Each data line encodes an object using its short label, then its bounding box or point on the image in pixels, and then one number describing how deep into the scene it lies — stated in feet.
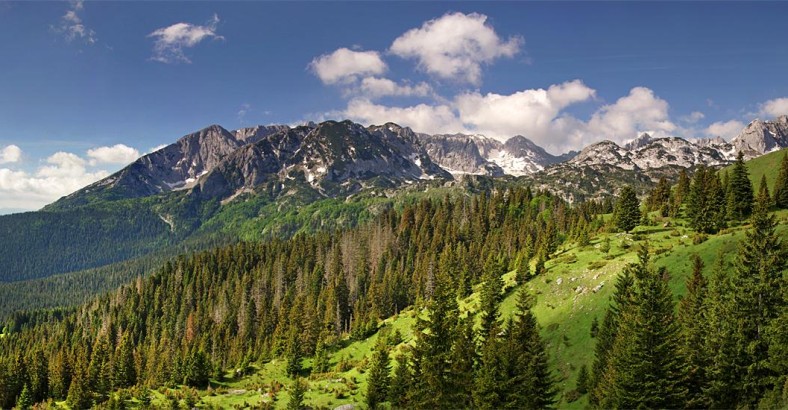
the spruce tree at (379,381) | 201.77
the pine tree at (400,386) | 169.68
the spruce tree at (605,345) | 143.84
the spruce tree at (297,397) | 203.87
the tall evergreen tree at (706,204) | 265.75
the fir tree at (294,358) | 329.52
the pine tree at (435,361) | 143.02
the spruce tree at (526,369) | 134.51
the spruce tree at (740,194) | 284.00
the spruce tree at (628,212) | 315.41
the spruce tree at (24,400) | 330.13
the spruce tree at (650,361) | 124.06
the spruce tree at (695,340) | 134.92
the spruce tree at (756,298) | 126.41
